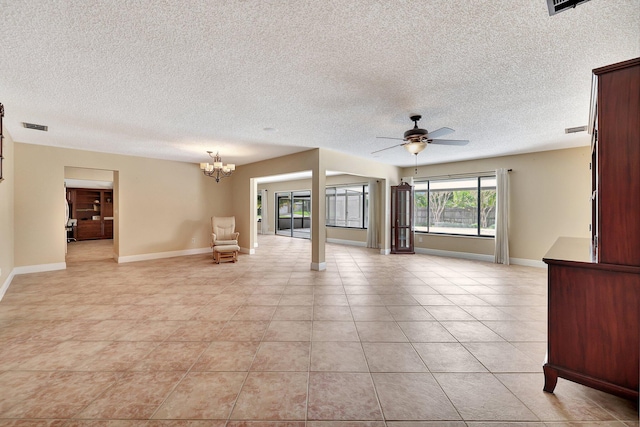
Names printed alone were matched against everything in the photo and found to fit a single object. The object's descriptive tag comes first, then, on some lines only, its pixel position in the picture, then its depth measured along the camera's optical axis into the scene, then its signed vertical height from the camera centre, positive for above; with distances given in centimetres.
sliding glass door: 1153 -7
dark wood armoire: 158 -40
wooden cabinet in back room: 1006 +0
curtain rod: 646 +98
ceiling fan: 341 +98
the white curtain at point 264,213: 1215 -7
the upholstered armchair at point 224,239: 617 -71
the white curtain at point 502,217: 613 -14
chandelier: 559 +101
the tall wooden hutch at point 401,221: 757 -28
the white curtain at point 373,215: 821 -11
